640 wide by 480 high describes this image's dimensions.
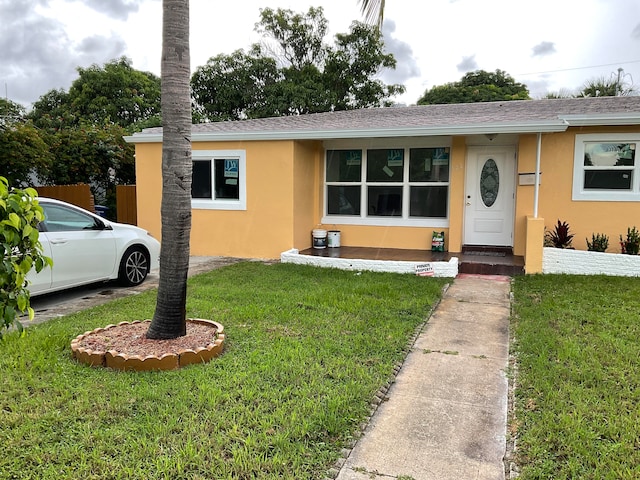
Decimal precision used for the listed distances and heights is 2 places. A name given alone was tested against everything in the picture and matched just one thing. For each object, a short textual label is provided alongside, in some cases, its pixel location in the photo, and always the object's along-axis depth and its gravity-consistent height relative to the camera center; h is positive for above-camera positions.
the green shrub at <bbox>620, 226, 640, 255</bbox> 8.34 -0.56
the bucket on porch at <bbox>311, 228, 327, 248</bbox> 10.73 -0.71
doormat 9.54 -0.90
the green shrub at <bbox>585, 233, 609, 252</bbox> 8.58 -0.61
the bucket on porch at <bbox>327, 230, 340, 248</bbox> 10.75 -0.73
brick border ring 4.11 -1.35
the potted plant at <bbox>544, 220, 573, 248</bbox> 8.72 -0.52
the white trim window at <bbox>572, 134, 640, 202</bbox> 8.88 +0.79
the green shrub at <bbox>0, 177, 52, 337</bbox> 2.25 -0.23
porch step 8.55 -0.97
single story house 8.95 +0.59
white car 6.44 -0.70
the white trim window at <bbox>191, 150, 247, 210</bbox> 10.43 +0.54
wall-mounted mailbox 9.17 +0.60
